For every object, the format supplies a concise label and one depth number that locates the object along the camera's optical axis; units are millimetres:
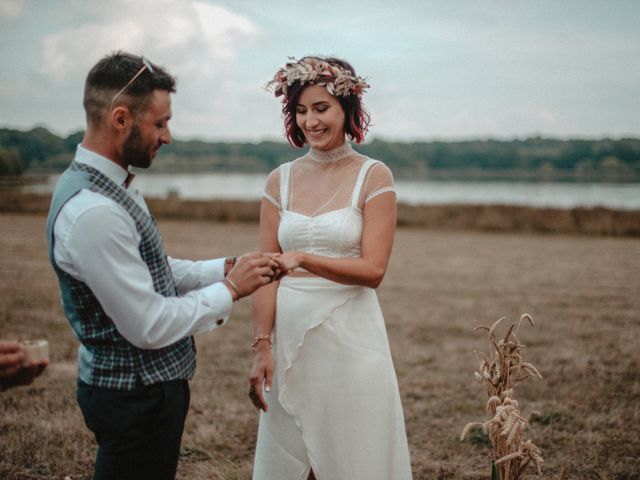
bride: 3377
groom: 2230
